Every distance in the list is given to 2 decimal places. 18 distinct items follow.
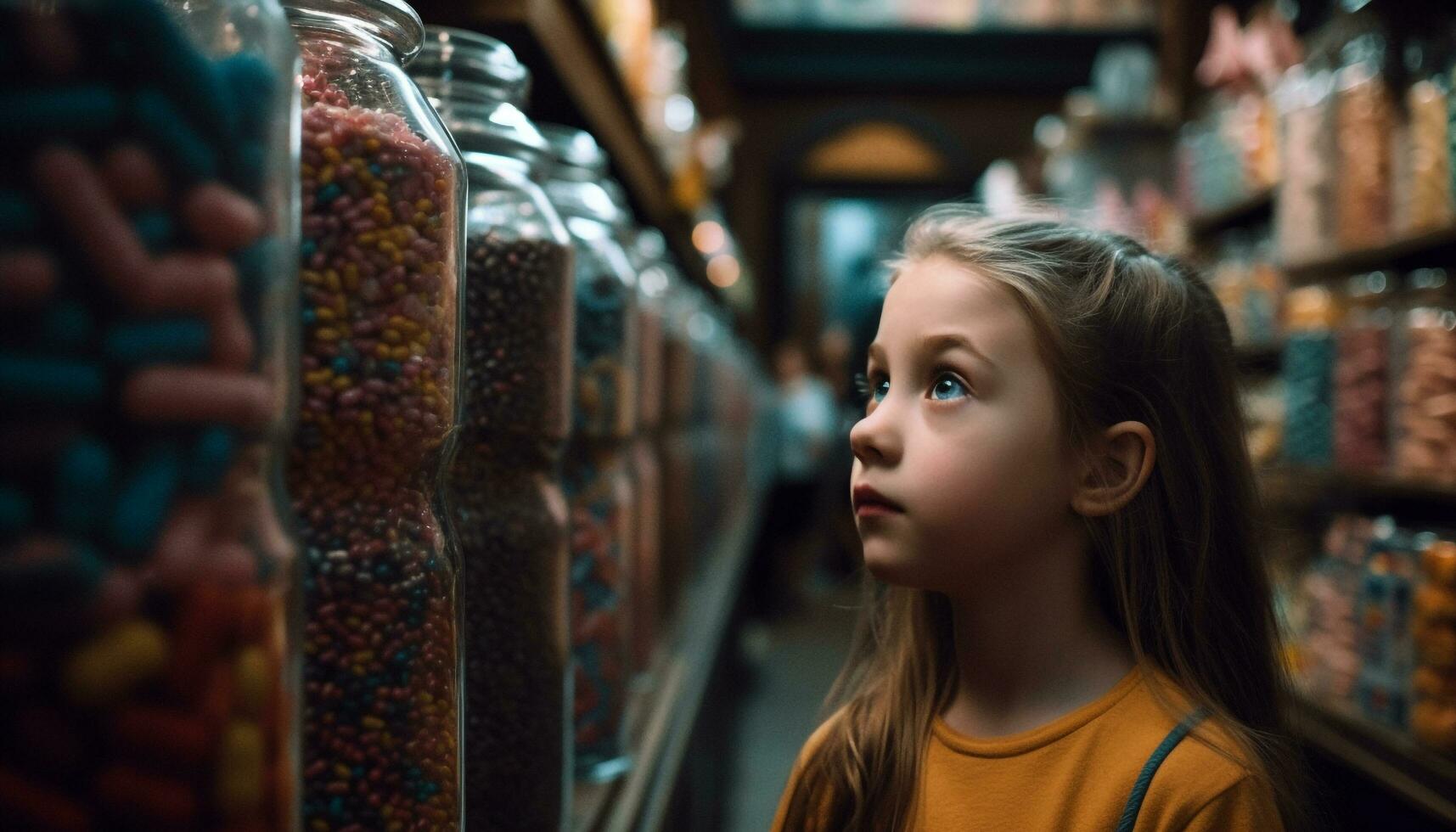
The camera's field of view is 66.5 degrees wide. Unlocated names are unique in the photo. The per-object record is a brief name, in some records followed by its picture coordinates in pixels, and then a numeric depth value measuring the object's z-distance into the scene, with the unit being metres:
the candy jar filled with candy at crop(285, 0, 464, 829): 0.49
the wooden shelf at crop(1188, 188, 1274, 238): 2.65
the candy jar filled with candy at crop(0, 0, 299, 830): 0.29
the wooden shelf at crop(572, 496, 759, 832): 0.85
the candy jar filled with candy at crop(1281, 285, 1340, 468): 2.10
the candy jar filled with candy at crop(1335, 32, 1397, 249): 1.90
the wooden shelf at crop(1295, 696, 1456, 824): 1.49
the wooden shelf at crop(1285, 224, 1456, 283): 1.73
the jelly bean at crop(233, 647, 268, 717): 0.34
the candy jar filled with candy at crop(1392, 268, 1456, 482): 1.62
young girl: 0.64
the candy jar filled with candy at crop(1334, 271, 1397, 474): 1.86
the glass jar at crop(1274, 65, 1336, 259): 2.13
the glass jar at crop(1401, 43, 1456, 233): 1.65
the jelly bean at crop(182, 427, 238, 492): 0.33
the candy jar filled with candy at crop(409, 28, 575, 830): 0.67
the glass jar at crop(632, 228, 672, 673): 1.22
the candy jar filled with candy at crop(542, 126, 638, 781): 0.92
